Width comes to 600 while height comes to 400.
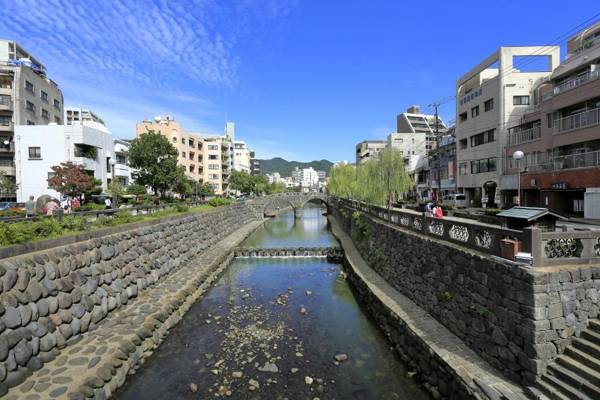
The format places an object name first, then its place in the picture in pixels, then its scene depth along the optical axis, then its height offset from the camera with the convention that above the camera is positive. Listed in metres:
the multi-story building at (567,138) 23.43 +4.21
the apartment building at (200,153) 68.88 +10.59
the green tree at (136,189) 39.84 +0.85
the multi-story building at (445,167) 46.97 +3.79
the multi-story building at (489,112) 34.22 +8.92
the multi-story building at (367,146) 111.75 +16.19
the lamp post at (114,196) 28.64 -0.02
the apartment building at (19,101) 40.88 +13.26
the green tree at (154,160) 35.59 +3.98
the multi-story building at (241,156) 119.39 +14.45
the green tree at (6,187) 33.03 +1.25
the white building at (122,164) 49.35 +5.10
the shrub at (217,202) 39.69 -0.98
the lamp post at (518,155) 16.22 +1.74
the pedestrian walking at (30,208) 16.05 -0.51
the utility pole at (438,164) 41.91 +4.19
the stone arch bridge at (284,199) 67.19 -1.56
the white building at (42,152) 36.47 +5.24
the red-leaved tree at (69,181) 26.72 +1.37
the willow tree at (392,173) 28.72 +1.66
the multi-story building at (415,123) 96.84 +21.34
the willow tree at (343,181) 45.26 +1.78
